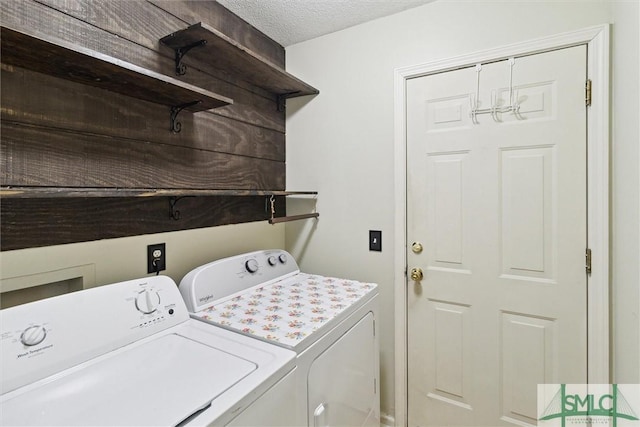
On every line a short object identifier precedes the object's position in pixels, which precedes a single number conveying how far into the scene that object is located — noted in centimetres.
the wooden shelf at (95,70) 90
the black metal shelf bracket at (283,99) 211
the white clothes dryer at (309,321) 114
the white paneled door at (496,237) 149
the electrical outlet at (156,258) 141
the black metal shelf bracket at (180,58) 148
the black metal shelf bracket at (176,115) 148
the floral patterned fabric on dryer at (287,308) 116
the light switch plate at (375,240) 193
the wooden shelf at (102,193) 85
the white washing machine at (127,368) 76
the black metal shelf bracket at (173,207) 150
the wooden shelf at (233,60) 137
